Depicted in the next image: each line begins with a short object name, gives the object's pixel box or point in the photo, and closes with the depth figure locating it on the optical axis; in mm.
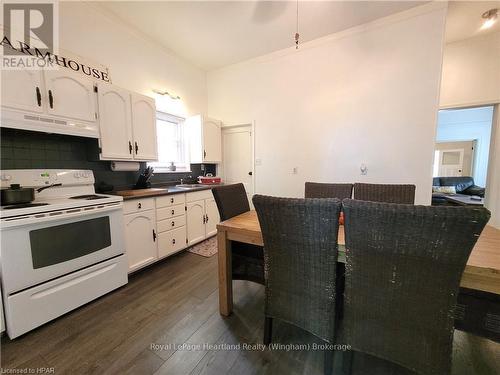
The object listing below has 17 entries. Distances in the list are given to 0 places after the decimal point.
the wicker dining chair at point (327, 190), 2006
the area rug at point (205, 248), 2732
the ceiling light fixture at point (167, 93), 2983
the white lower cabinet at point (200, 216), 2832
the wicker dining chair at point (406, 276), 735
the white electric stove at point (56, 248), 1322
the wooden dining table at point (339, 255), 862
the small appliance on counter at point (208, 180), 3502
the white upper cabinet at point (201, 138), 3438
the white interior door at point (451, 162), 5406
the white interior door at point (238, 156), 3746
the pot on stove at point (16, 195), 1403
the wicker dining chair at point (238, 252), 1541
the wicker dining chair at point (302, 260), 964
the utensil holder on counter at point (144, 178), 2648
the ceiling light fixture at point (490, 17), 2283
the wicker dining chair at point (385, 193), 1764
